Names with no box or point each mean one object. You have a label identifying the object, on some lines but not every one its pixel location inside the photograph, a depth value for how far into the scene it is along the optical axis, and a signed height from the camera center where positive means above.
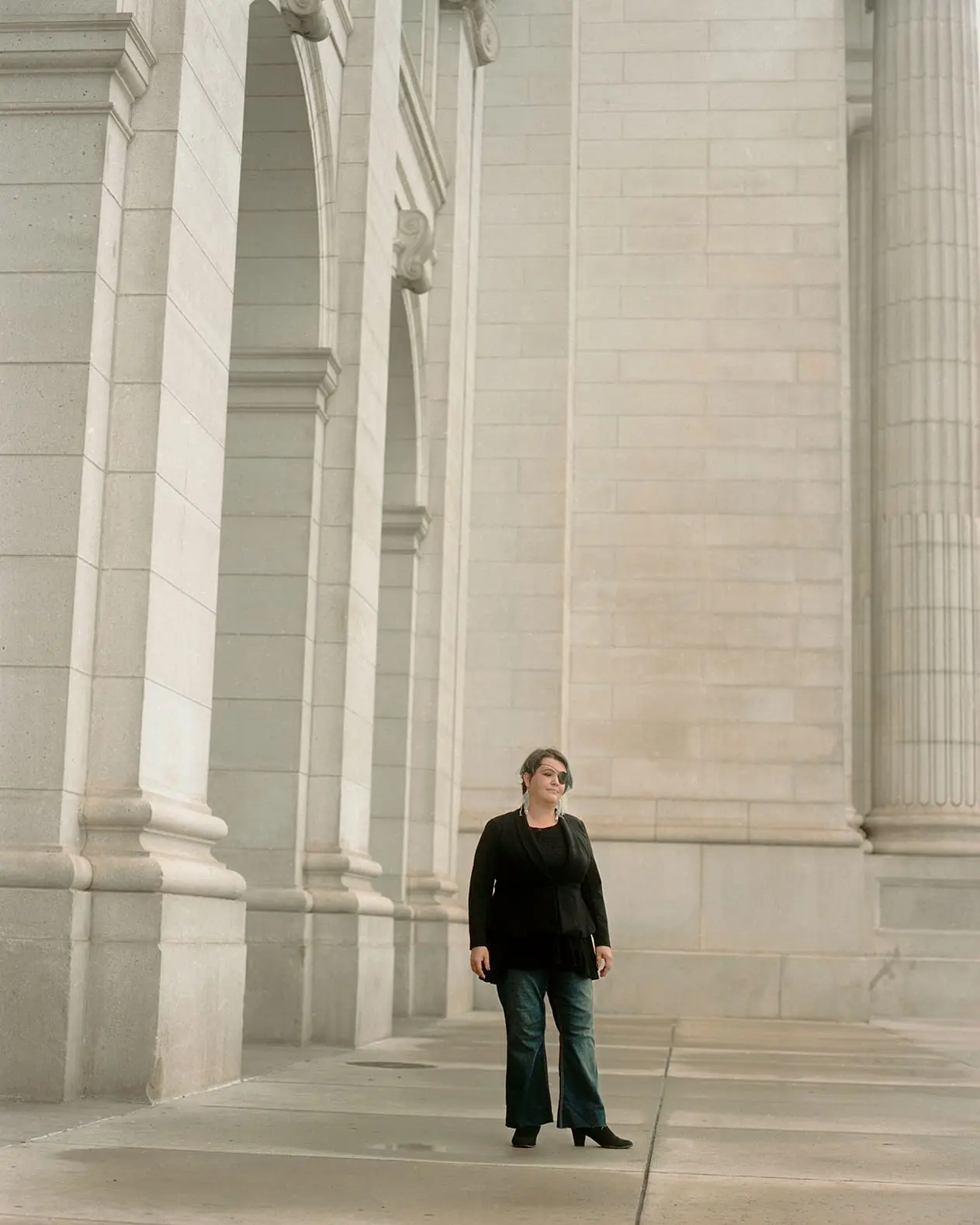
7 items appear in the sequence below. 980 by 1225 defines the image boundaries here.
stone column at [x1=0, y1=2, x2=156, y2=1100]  9.30 +2.24
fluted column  25.98 +6.94
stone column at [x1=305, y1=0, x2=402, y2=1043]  14.89 +2.56
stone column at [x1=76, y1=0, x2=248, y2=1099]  9.59 +1.43
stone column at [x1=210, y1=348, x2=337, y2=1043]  14.48 +1.80
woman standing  8.39 -0.31
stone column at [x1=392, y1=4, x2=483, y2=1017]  21.45 +4.02
